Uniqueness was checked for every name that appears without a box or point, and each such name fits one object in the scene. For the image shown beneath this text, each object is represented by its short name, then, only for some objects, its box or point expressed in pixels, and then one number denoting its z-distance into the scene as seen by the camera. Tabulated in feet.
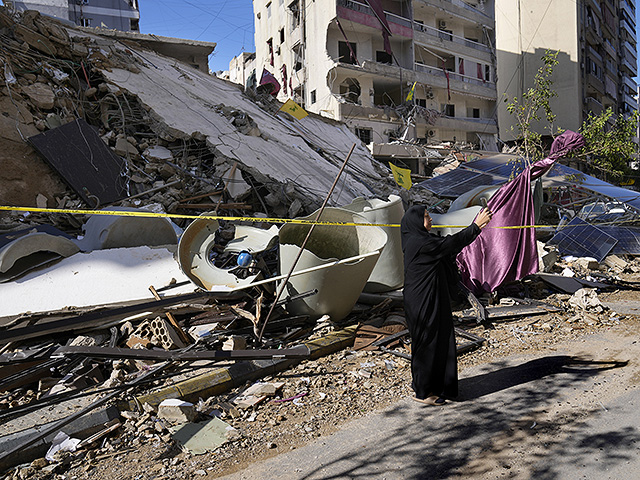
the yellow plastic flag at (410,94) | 84.64
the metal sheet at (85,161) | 26.07
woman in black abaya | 11.65
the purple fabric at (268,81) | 53.52
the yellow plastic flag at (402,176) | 20.06
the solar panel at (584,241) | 31.04
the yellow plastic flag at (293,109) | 27.22
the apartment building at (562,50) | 110.63
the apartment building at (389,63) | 81.87
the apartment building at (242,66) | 116.67
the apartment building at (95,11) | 95.86
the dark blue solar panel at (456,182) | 43.99
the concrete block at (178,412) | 10.64
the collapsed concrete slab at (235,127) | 31.78
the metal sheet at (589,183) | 39.53
